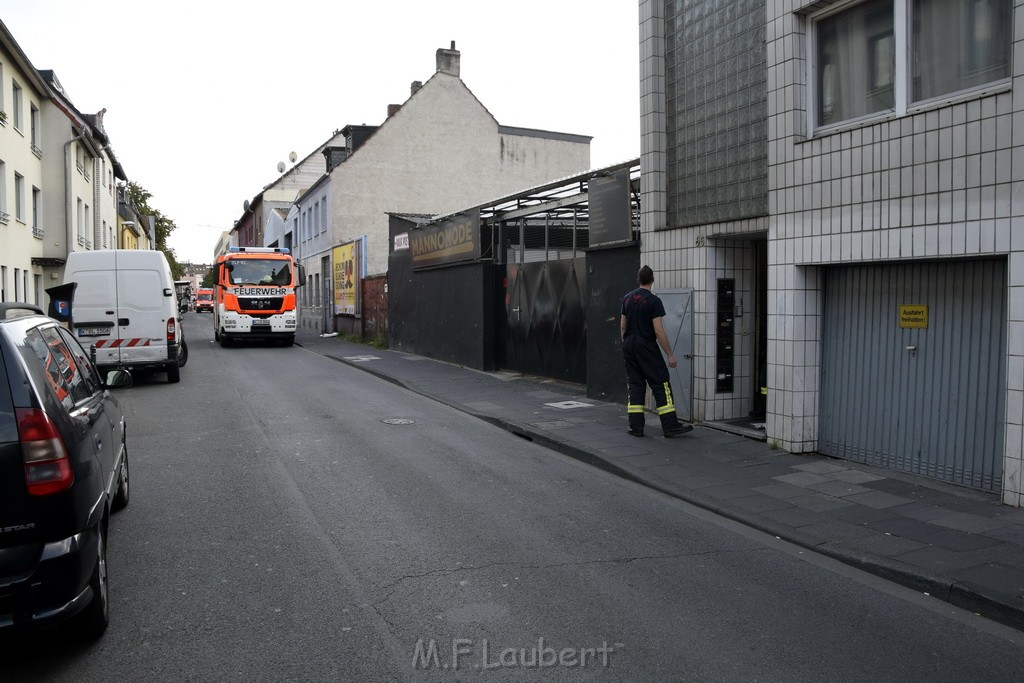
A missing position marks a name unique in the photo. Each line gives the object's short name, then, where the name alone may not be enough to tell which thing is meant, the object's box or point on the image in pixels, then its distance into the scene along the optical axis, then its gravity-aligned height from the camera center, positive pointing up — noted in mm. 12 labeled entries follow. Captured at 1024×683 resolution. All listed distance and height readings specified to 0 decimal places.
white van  14492 +56
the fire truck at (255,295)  24688 +495
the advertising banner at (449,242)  17031 +1578
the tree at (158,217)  67562 +8636
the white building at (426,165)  33438 +6109
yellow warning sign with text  7090 -60
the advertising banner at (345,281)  29734 +1139
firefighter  9031 -513
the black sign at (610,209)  11392 +1462
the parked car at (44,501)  3385 -830
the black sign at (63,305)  13820 +111
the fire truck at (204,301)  70875 +872
